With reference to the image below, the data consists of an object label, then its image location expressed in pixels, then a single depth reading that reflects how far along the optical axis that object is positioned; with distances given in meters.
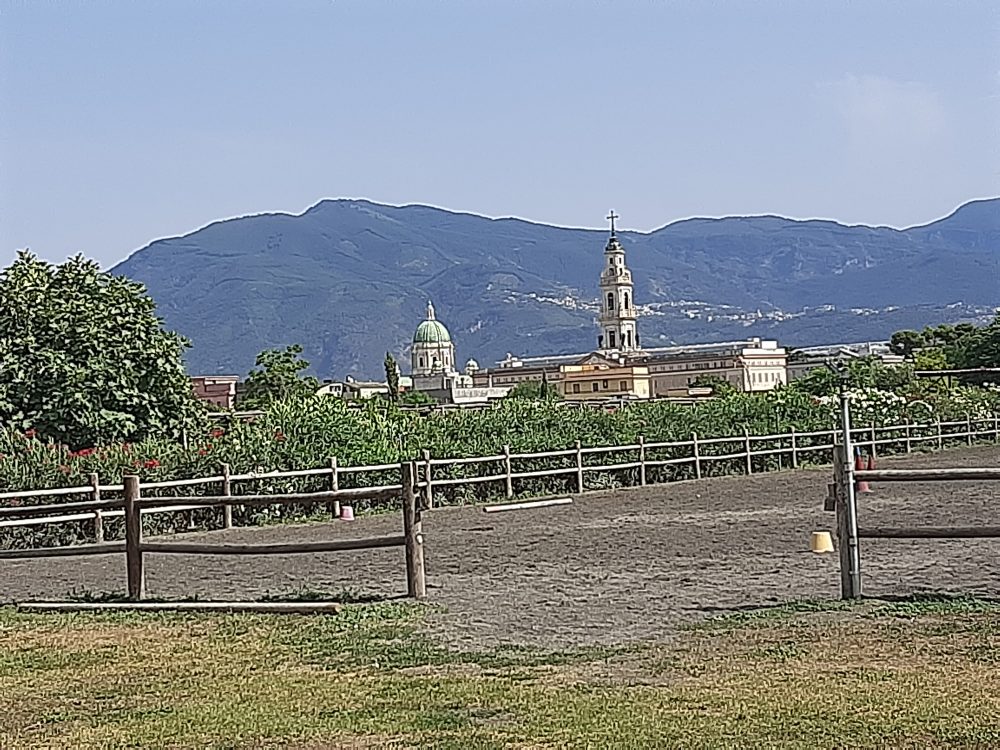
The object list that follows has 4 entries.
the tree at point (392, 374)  77.62
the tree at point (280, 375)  62.22
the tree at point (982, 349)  68.50
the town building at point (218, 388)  83.43
